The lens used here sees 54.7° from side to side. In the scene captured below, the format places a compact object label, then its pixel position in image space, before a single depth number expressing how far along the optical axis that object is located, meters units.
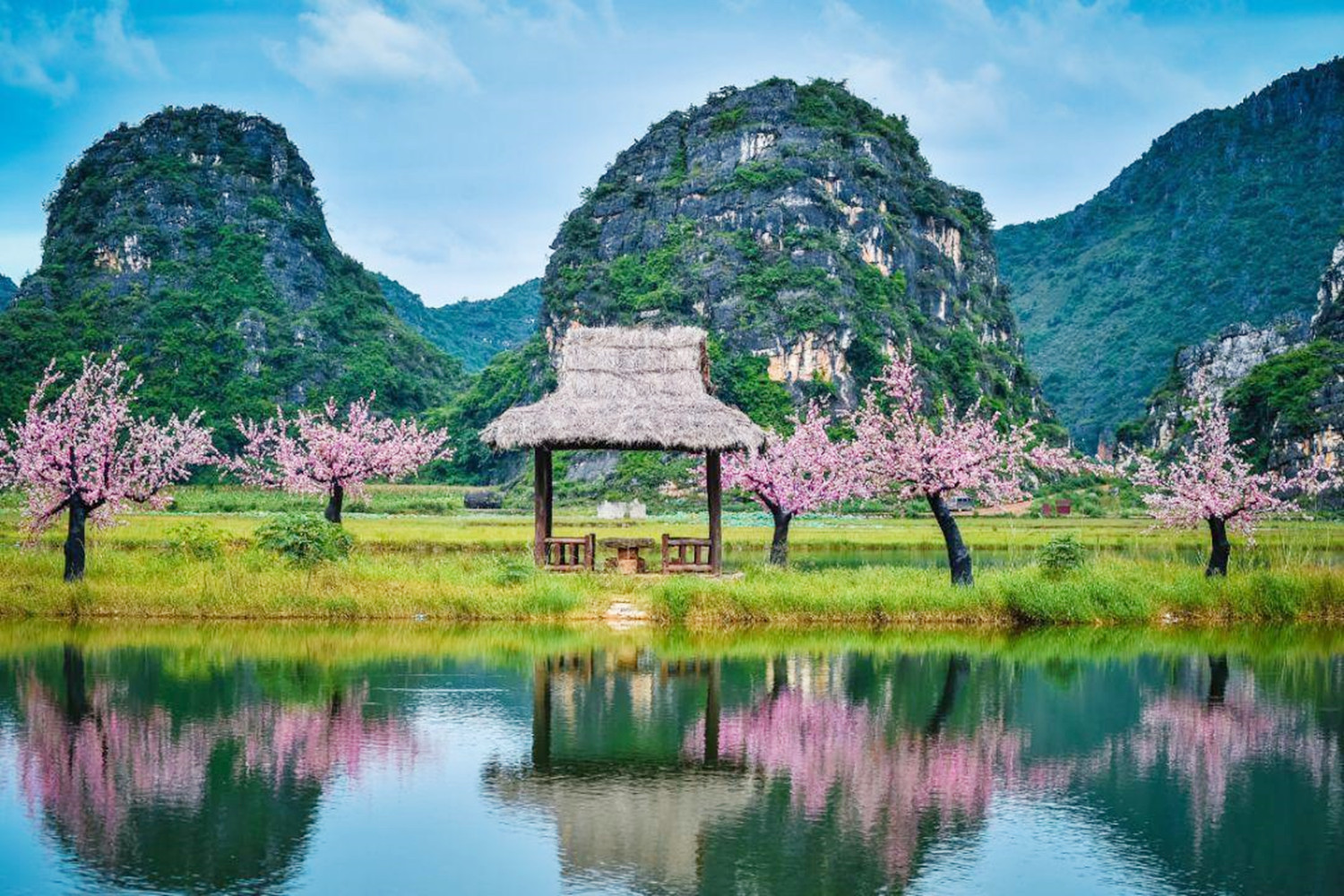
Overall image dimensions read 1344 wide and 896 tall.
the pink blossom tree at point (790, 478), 29.16
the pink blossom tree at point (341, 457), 30.45
